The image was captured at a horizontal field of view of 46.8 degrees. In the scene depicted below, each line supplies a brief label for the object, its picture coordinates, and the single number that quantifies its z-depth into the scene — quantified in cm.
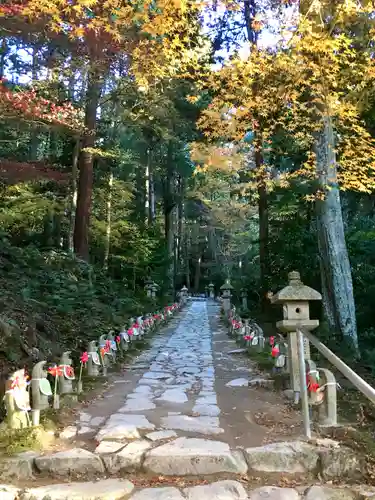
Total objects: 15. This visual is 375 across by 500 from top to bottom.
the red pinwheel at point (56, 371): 448
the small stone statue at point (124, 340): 860
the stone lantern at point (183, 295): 2752
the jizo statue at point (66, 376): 471
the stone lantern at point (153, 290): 2002
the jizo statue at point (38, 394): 383
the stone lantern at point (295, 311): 492
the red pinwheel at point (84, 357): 577
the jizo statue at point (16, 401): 363
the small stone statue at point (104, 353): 664
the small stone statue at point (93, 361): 628
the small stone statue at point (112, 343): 723
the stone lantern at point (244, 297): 1758
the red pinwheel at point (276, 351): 617
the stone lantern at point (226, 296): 1884
